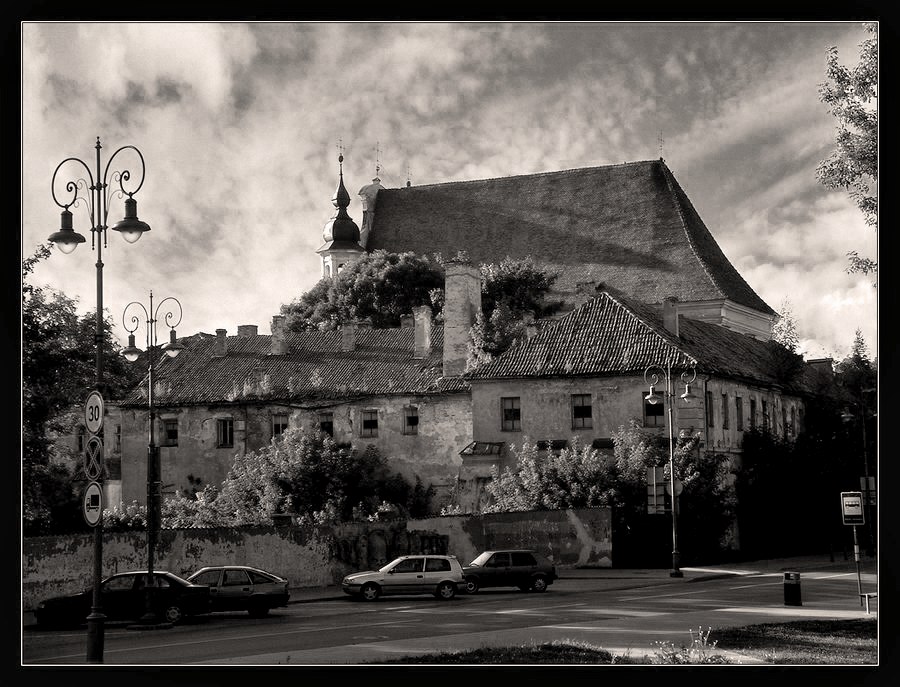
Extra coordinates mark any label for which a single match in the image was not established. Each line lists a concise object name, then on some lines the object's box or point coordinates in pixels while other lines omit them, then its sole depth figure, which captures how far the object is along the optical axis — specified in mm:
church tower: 87500
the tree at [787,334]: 54812
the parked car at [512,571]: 31594
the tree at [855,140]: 20406
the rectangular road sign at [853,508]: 24250
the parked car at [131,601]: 24047
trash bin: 24328
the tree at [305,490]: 46562
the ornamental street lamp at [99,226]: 17750
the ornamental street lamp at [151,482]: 24266
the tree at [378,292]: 69375
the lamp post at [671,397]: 34906
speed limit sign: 16781
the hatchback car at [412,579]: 29938
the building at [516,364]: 44844
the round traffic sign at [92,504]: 16516
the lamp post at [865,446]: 41062
